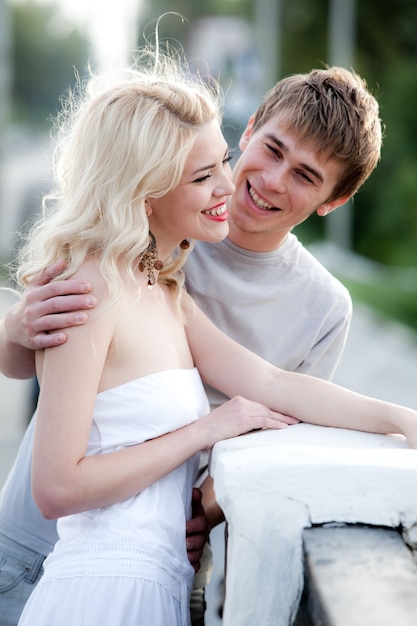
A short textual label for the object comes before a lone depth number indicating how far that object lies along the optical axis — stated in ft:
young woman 7.82
